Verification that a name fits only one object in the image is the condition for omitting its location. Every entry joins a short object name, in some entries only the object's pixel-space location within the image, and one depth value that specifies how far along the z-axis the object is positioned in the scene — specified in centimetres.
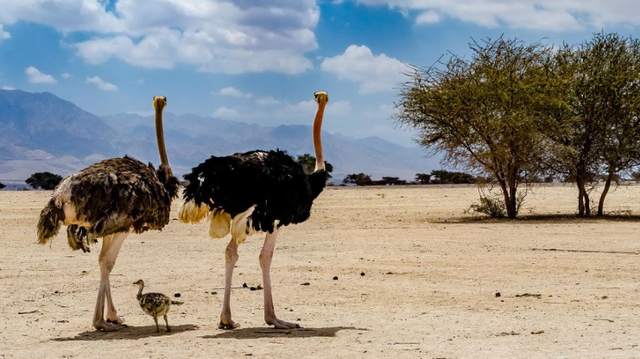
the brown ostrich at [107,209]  1536
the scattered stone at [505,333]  1516
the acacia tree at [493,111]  4534
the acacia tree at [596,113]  4656
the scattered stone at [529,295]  1969
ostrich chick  1526
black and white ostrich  1529
